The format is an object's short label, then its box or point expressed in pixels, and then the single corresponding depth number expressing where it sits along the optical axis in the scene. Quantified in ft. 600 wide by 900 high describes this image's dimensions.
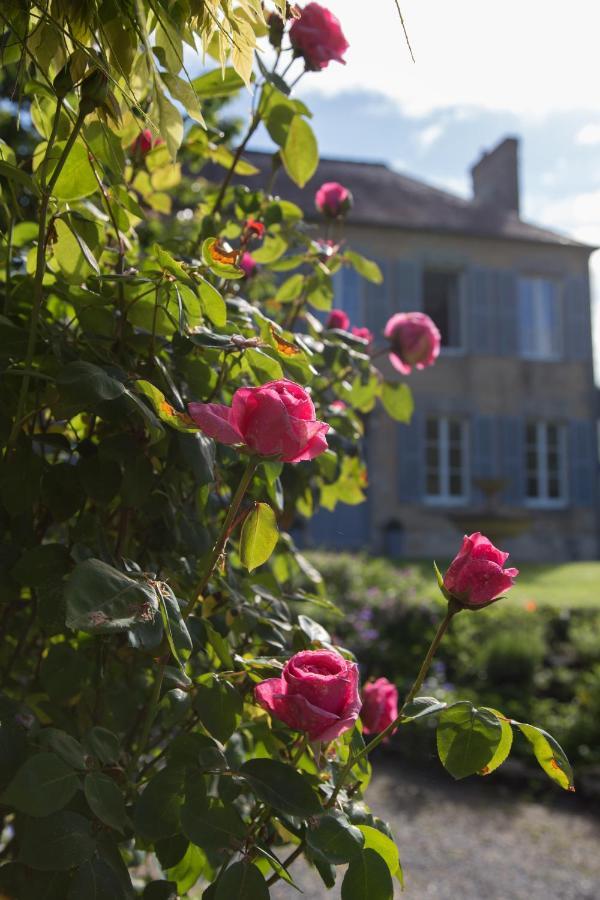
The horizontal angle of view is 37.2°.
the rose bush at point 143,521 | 2.50
